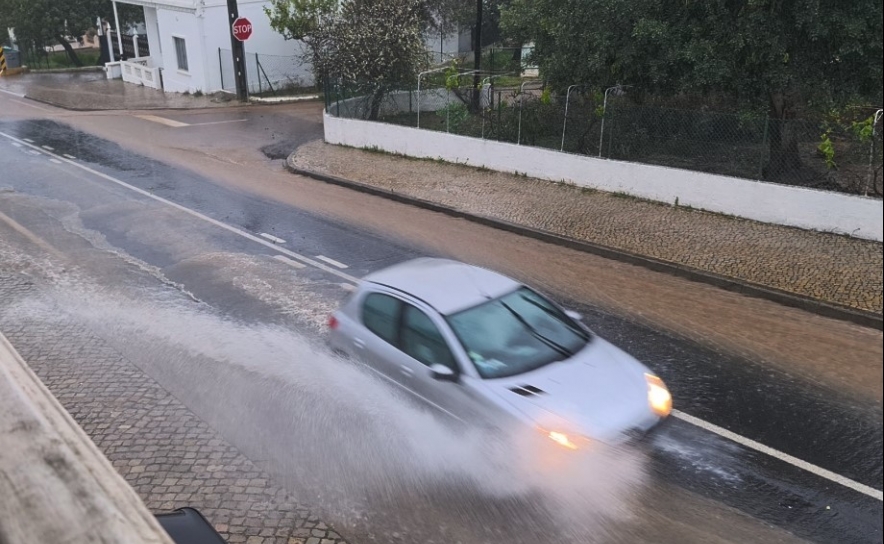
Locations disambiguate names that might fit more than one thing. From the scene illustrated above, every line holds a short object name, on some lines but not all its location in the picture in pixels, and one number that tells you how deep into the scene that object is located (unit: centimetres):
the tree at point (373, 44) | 2256
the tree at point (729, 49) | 616
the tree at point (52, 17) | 4066
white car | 591
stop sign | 2845
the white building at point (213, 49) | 3091
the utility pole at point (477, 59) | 1964
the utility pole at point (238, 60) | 2866
